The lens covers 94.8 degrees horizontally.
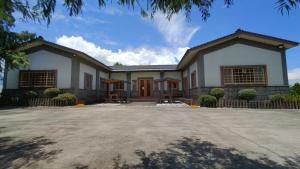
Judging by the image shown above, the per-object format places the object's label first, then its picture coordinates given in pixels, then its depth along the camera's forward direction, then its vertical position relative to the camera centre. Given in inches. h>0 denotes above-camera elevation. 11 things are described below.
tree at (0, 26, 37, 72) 346.5 +99.2
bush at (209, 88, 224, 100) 360.6 -5.6
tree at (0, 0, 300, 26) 82.2 +52.7
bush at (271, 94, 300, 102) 327.6 -18.9
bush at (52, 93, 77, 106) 383.4 -16.0
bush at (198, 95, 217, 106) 350.5 -23.1
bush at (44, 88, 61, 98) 397.1 +1.7
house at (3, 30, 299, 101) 384.4 +71.8
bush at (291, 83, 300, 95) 386.7 +3.0
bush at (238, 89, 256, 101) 349.7 -9.0
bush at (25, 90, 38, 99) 401.7 -3.5
